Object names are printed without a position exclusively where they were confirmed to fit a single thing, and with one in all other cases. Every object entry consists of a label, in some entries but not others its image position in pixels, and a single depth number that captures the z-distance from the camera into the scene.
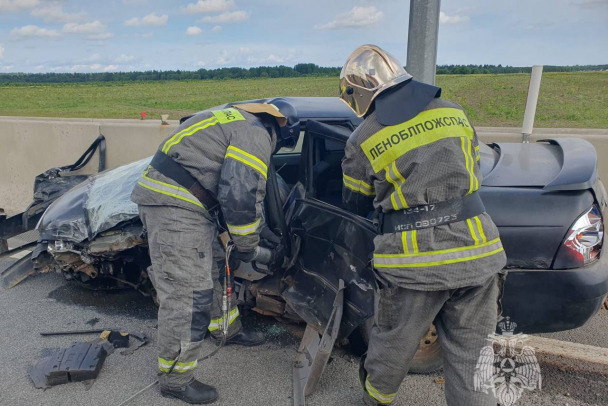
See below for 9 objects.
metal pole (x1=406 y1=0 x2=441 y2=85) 3.31
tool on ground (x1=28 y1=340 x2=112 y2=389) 2.98
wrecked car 2.48
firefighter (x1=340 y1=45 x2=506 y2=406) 2.07
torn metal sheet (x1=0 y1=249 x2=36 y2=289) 4.29
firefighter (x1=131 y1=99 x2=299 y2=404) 2.68
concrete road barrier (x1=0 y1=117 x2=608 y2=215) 5.64
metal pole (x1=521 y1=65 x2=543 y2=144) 4.07
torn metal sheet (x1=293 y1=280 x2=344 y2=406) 2.68
